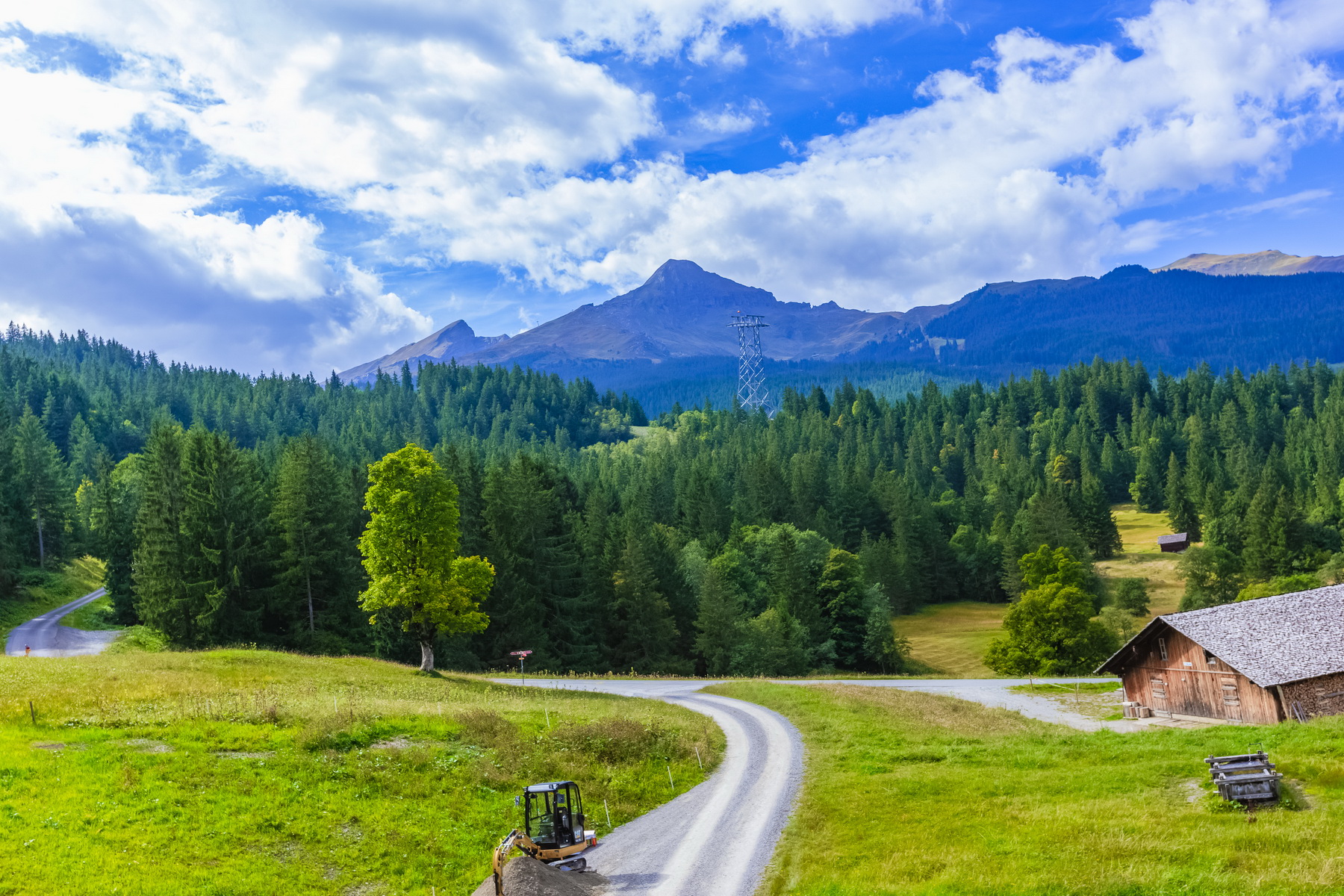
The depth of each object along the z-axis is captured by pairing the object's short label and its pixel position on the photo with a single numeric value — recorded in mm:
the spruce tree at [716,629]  74375
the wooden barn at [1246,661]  39688
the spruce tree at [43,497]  88312
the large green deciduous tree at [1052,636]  70375
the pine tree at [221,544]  56906
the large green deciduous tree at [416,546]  47438
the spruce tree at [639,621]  73625
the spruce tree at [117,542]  69062
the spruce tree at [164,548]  56594
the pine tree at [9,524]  71938
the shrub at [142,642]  55969
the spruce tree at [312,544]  60469
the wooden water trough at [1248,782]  23109
